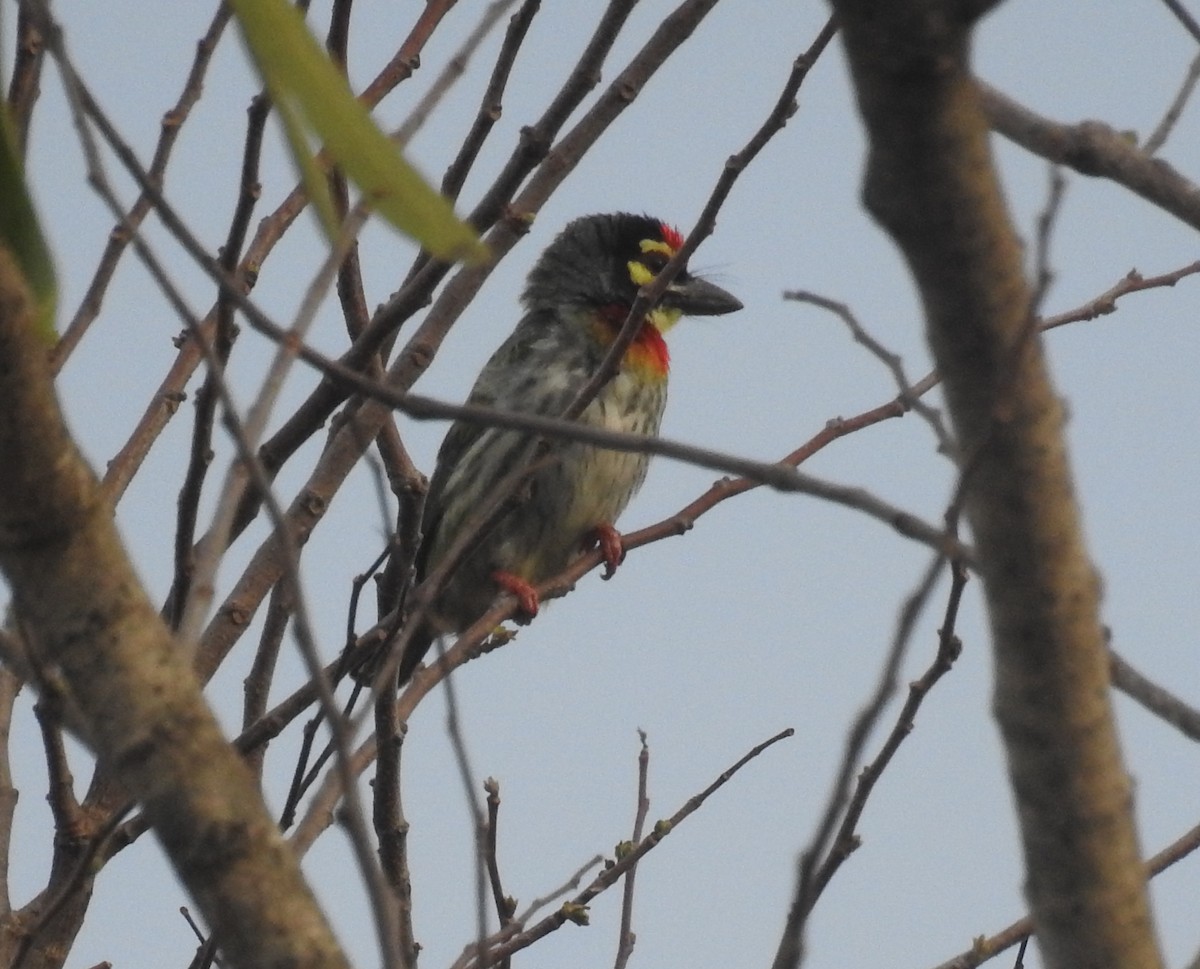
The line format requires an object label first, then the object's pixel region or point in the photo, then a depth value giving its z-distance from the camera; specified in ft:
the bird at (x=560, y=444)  36.73
